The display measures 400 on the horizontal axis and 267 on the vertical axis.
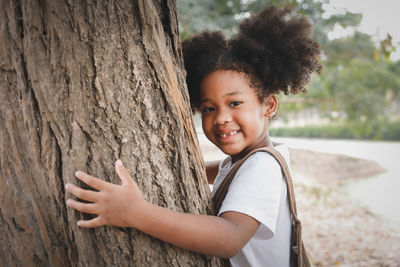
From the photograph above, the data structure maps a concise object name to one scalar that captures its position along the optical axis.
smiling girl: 0.77
